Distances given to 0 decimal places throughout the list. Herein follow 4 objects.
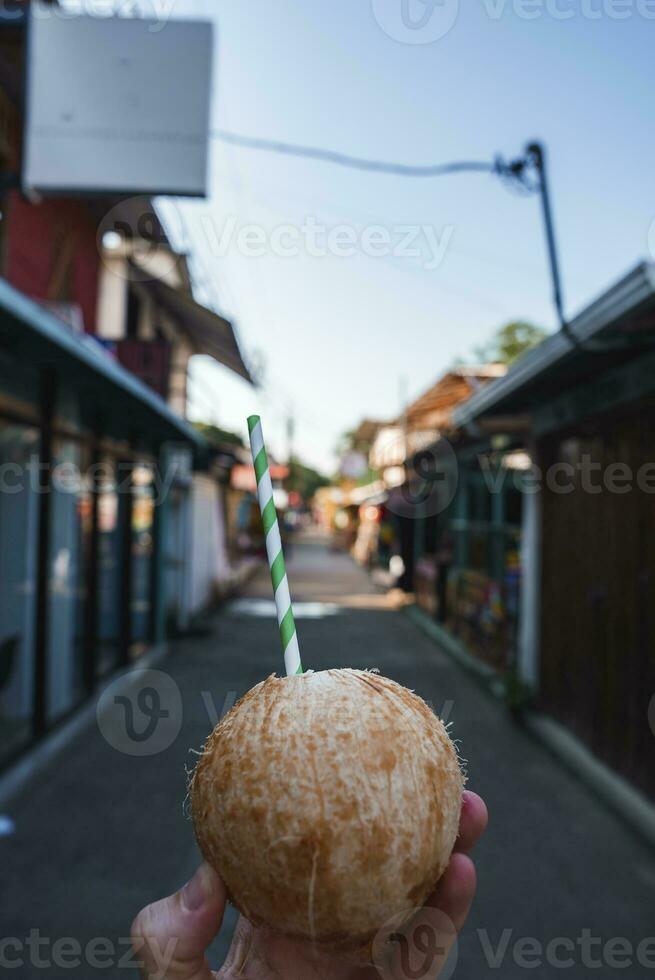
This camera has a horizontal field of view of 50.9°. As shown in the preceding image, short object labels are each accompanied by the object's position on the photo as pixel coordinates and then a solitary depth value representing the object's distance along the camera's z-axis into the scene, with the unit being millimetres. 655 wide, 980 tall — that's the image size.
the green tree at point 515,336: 12898
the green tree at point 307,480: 67769
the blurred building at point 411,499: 15297
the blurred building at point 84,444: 6133
